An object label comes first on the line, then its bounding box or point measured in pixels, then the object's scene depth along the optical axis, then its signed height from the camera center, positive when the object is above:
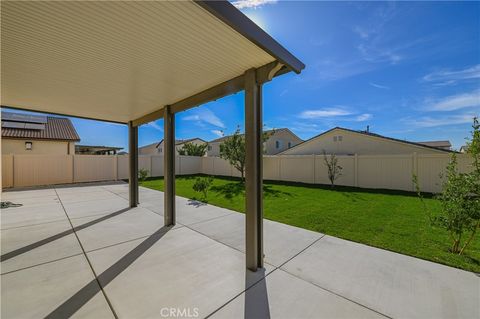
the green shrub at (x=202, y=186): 7.20 -0.96
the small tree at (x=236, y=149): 11.84 +0.61
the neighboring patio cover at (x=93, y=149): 19.59 +1.04
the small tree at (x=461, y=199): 2.68 -0.57
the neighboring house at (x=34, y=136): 13.35 +1.67
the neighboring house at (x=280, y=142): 19.25 +1.79
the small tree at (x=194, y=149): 22.52 +1.05
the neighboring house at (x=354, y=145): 11.63 +0.90
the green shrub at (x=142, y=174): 10.92 -0.81
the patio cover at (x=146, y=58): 1.64 +1.17
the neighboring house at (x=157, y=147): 29.84 +1.97
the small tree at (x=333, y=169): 9.88 -0.52
